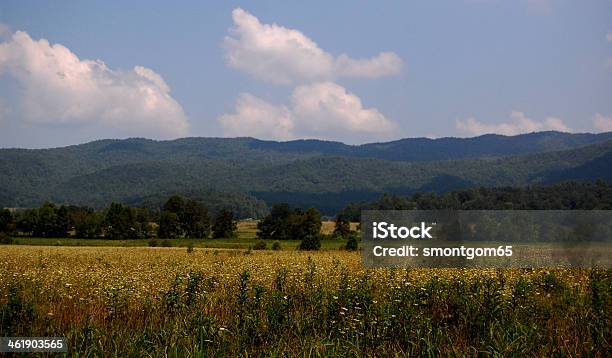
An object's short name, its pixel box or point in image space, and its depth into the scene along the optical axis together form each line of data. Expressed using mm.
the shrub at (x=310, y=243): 57619
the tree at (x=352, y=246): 54516
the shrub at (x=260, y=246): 57625
